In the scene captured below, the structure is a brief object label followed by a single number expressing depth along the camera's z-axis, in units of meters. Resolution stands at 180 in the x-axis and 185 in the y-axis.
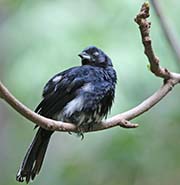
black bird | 5.52
